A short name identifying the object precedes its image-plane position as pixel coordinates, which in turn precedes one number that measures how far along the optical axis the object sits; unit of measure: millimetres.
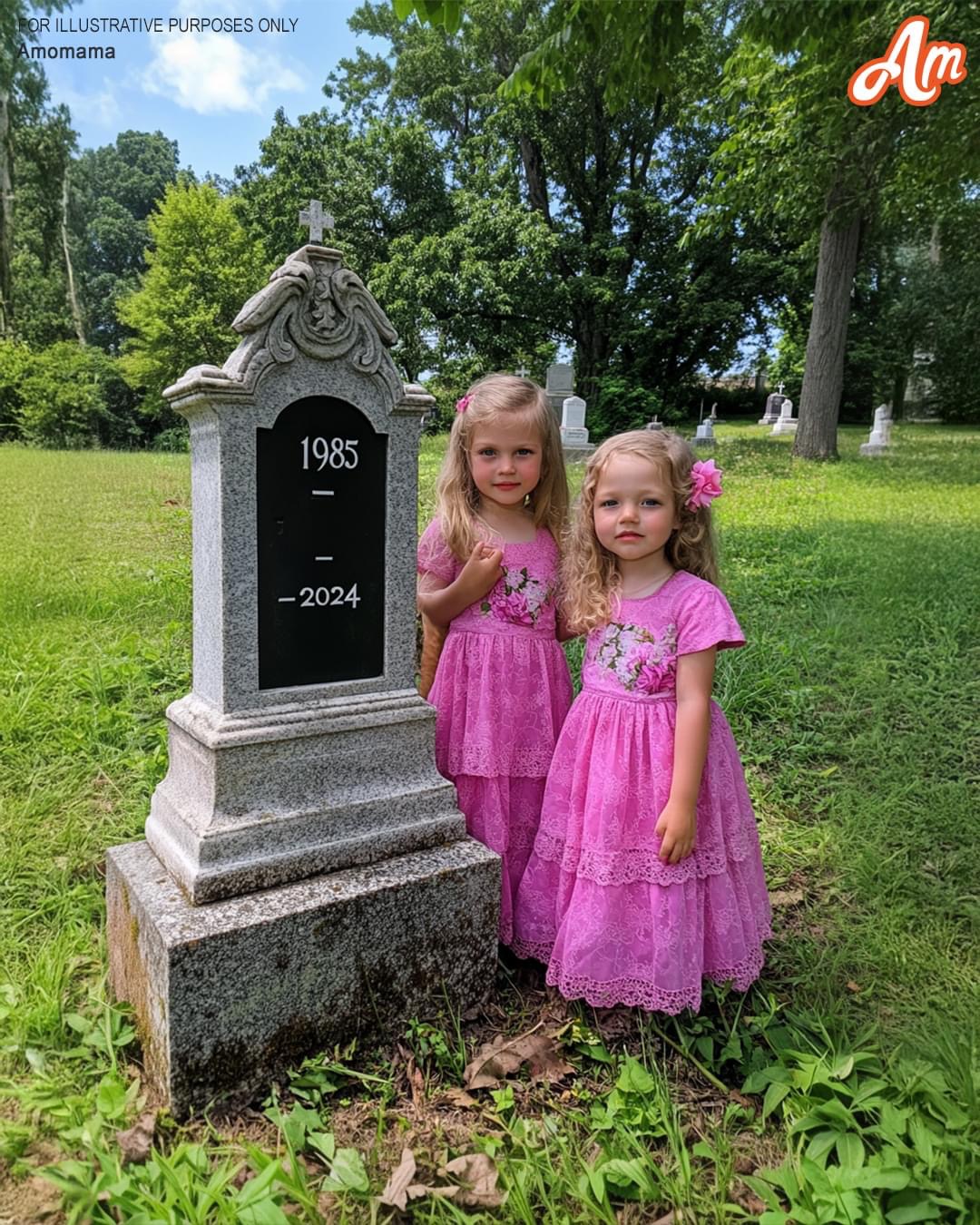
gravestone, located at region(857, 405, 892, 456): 15891
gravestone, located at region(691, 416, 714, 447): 18031
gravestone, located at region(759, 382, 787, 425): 25688
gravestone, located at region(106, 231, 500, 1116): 1772
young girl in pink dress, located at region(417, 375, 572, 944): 2201
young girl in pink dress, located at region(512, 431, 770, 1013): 1930
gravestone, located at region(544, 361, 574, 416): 16609
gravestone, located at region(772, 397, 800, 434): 23423
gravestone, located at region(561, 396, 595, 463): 15092
